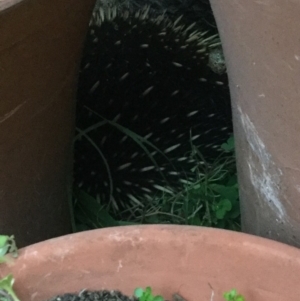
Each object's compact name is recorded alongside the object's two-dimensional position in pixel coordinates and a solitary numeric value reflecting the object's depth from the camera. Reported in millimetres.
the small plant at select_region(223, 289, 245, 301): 530
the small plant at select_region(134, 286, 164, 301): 543
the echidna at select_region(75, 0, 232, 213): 1039
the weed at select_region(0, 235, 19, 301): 539
